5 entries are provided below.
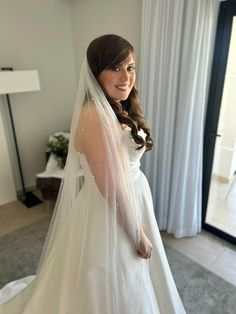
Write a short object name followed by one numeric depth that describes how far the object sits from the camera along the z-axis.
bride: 0.95
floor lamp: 2.40
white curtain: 1.79
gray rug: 1.67
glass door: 1.89
